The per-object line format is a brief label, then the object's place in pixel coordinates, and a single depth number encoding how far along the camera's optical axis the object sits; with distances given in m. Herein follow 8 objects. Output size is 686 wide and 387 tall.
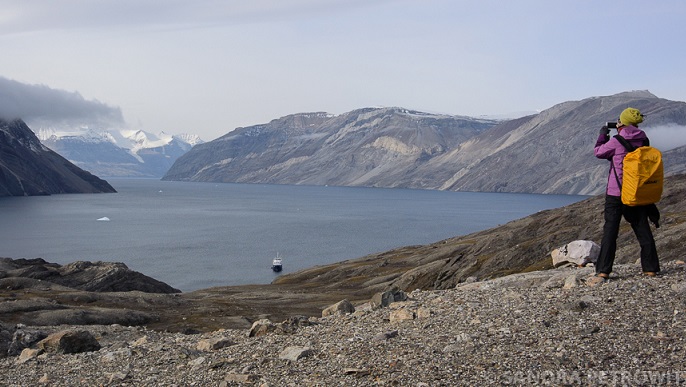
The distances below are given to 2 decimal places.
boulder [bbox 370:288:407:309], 18.42
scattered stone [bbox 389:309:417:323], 15.56
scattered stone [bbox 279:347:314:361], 13.06
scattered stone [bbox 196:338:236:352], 16.05
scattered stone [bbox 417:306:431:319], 15.27
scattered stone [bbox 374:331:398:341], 13.60
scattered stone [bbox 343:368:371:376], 11.59
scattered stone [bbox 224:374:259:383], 12.15
